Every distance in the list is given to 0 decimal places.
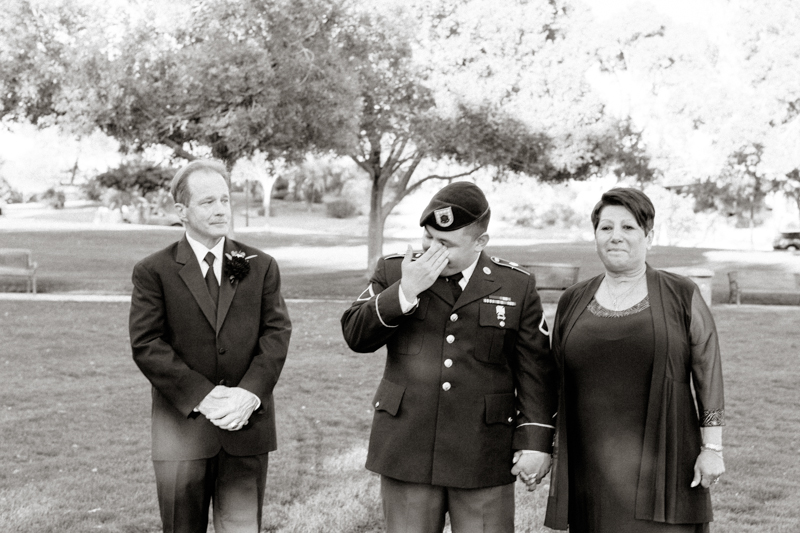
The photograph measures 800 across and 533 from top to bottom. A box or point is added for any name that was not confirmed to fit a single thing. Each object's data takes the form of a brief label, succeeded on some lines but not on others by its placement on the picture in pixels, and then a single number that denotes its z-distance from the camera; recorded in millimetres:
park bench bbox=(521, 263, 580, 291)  18297
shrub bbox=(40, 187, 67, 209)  66125
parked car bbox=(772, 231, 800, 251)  44500
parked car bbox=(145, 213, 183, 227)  54250
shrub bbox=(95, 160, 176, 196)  34250
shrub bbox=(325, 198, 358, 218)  64062
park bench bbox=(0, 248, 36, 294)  18719
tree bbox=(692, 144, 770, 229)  23703
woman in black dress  3494
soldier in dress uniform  3518
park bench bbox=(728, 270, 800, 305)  18750
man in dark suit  3656
